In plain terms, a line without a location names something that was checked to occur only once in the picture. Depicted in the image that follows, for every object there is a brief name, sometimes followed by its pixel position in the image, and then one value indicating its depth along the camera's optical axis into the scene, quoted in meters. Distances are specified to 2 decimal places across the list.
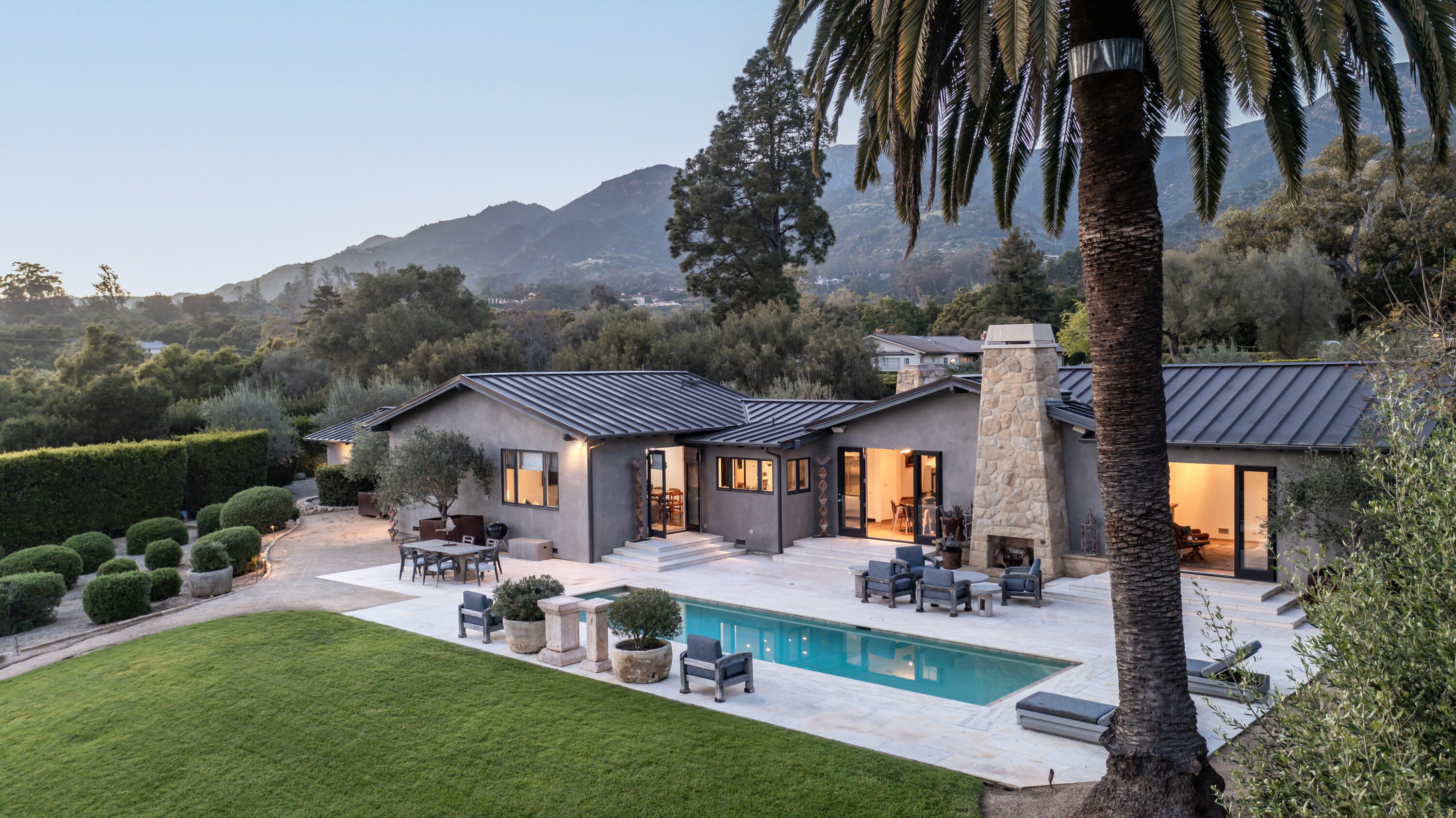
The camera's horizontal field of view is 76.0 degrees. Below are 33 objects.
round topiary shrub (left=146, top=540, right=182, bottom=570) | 19.84
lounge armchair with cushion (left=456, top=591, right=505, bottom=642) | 14.57
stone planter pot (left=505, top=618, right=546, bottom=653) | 13.94
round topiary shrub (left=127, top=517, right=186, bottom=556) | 22.95
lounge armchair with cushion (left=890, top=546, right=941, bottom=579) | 17.83
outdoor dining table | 19.17
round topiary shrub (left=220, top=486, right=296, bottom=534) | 25.19
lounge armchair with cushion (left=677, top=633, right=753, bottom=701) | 11.91
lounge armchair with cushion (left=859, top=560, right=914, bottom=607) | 16.67
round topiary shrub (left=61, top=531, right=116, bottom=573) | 20.80
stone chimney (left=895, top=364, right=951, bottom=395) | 21.84
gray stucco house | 16.92
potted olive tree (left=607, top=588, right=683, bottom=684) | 12.60
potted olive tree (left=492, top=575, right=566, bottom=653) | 13.95
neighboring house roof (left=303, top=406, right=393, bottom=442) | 30.77
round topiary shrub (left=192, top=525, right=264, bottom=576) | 20.44
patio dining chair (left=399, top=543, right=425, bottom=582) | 19.69
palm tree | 7.14
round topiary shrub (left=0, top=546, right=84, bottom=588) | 18.52
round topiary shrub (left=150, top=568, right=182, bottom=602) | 18.08
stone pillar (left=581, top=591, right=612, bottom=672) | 13.19
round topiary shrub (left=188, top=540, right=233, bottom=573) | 18.61
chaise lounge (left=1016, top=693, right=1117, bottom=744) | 10.08
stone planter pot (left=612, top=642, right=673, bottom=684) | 12.58
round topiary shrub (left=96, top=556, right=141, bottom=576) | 17.66
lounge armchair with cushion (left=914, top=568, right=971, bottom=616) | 15.88
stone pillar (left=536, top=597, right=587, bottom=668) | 13.46
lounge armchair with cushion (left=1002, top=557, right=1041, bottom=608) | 16.27
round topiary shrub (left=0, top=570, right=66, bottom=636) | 16.30
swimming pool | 12.70
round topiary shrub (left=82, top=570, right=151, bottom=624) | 16.61
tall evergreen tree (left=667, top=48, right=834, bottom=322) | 49.78
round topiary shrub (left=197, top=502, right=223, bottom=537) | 25.70
